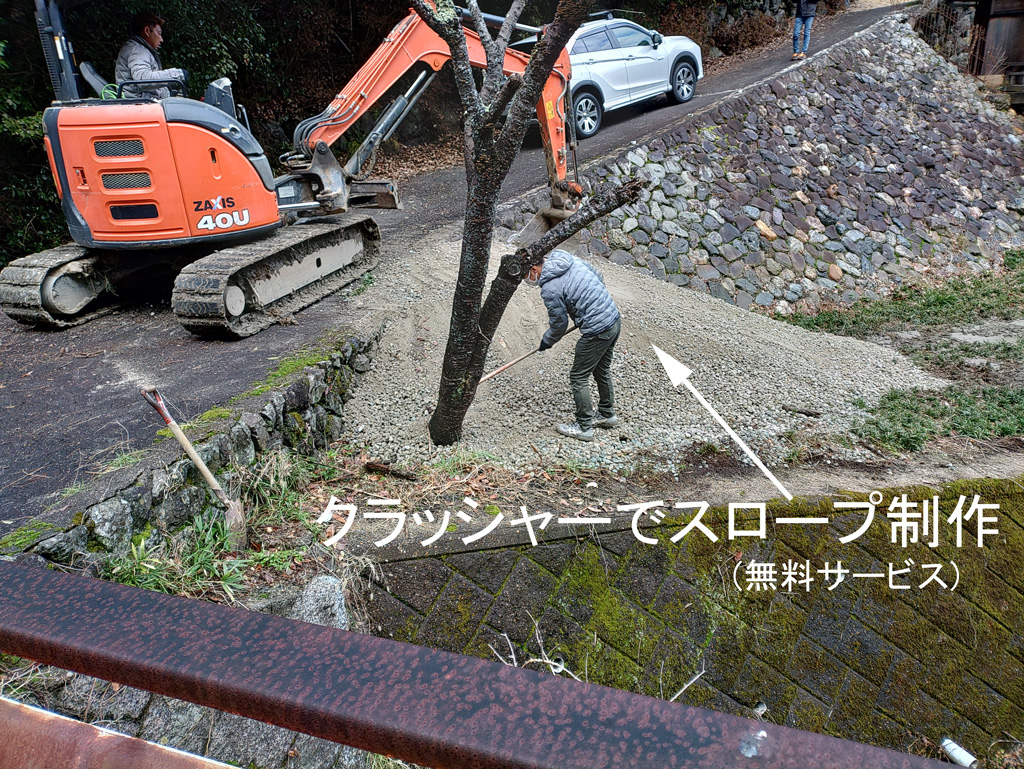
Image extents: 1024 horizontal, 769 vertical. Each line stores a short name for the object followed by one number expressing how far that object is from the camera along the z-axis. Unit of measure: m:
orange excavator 5.76
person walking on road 13.73
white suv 12.04
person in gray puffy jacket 5.36
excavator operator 6.22
